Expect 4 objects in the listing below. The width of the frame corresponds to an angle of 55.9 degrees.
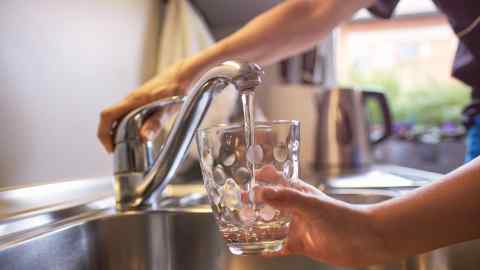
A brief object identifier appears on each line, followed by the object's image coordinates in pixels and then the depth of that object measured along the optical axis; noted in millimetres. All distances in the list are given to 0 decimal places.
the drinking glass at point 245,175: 413
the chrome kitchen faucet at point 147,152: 556
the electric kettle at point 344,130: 1409
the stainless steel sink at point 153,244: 497
